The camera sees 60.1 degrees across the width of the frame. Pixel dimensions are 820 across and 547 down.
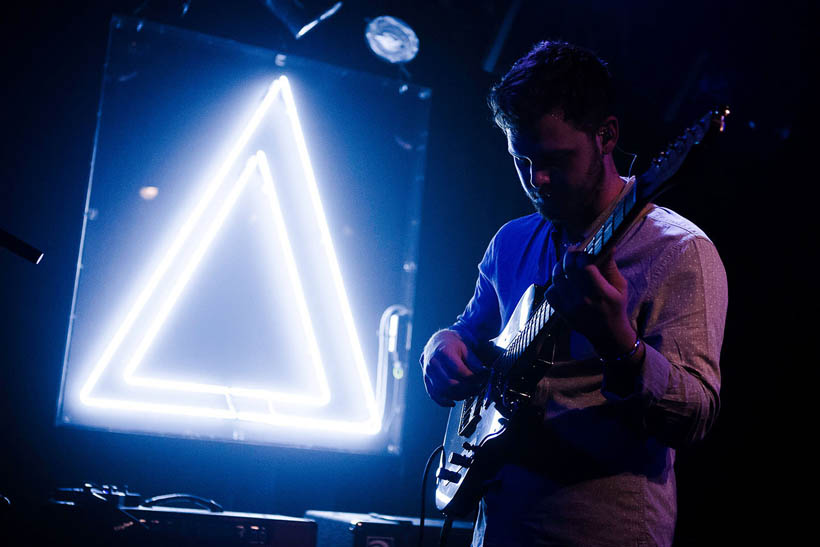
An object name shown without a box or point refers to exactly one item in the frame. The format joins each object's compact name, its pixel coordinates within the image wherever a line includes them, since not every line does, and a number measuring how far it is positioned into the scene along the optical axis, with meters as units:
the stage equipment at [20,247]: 1.95
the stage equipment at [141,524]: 2.43
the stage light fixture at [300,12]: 3.66
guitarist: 1.41
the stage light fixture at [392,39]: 3.71
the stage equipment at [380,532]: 2.67
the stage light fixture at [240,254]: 3.37
